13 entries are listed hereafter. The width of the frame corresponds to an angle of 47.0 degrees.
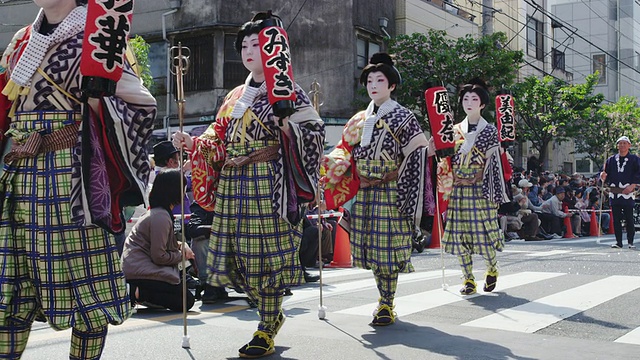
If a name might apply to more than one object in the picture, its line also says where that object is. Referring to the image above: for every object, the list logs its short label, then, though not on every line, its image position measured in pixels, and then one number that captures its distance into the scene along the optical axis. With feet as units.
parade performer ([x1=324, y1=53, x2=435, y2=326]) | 19.02
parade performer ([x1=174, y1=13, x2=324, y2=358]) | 15.19
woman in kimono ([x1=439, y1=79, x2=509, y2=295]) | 24.36
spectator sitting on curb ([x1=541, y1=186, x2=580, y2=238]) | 59.52
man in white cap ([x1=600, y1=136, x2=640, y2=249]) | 43.73
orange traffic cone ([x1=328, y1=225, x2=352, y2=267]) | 35.86
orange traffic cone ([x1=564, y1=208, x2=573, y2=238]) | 61.21
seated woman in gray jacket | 20.86
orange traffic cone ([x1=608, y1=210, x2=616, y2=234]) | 70.54
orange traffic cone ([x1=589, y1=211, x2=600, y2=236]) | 64.80
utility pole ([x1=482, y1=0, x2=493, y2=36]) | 66.74
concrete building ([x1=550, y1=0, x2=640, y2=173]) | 179.32
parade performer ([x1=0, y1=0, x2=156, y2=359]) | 10.16
